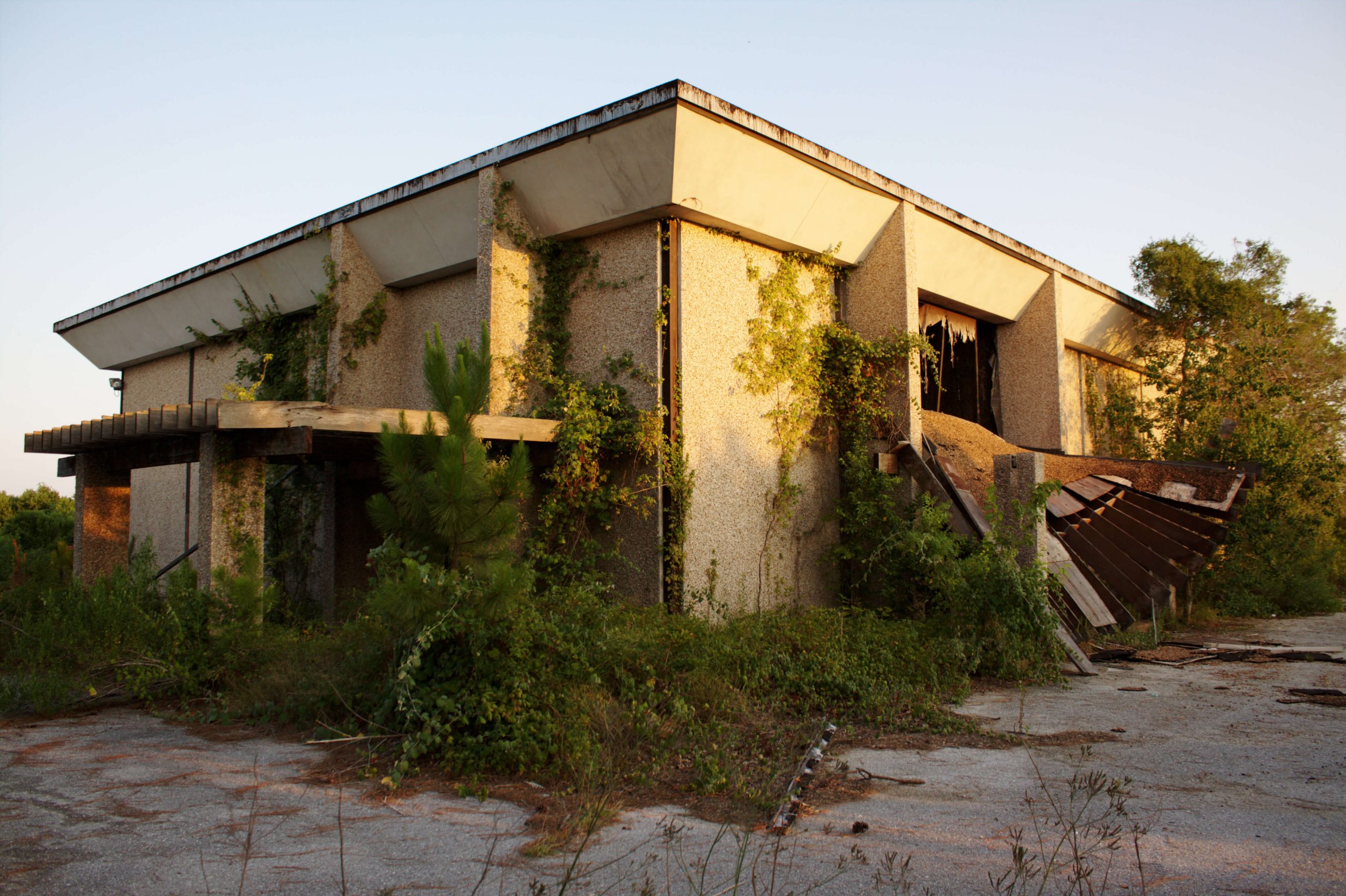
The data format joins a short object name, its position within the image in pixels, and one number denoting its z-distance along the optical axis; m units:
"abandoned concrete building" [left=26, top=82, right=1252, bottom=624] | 7.90
